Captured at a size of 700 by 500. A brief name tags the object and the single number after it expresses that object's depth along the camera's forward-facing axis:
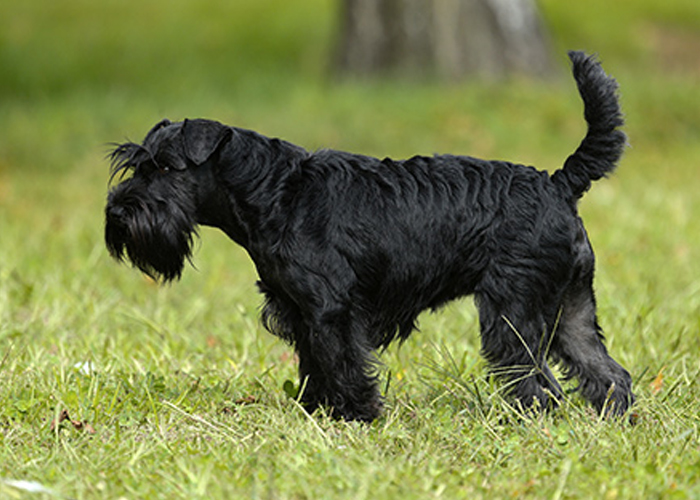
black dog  7.80
